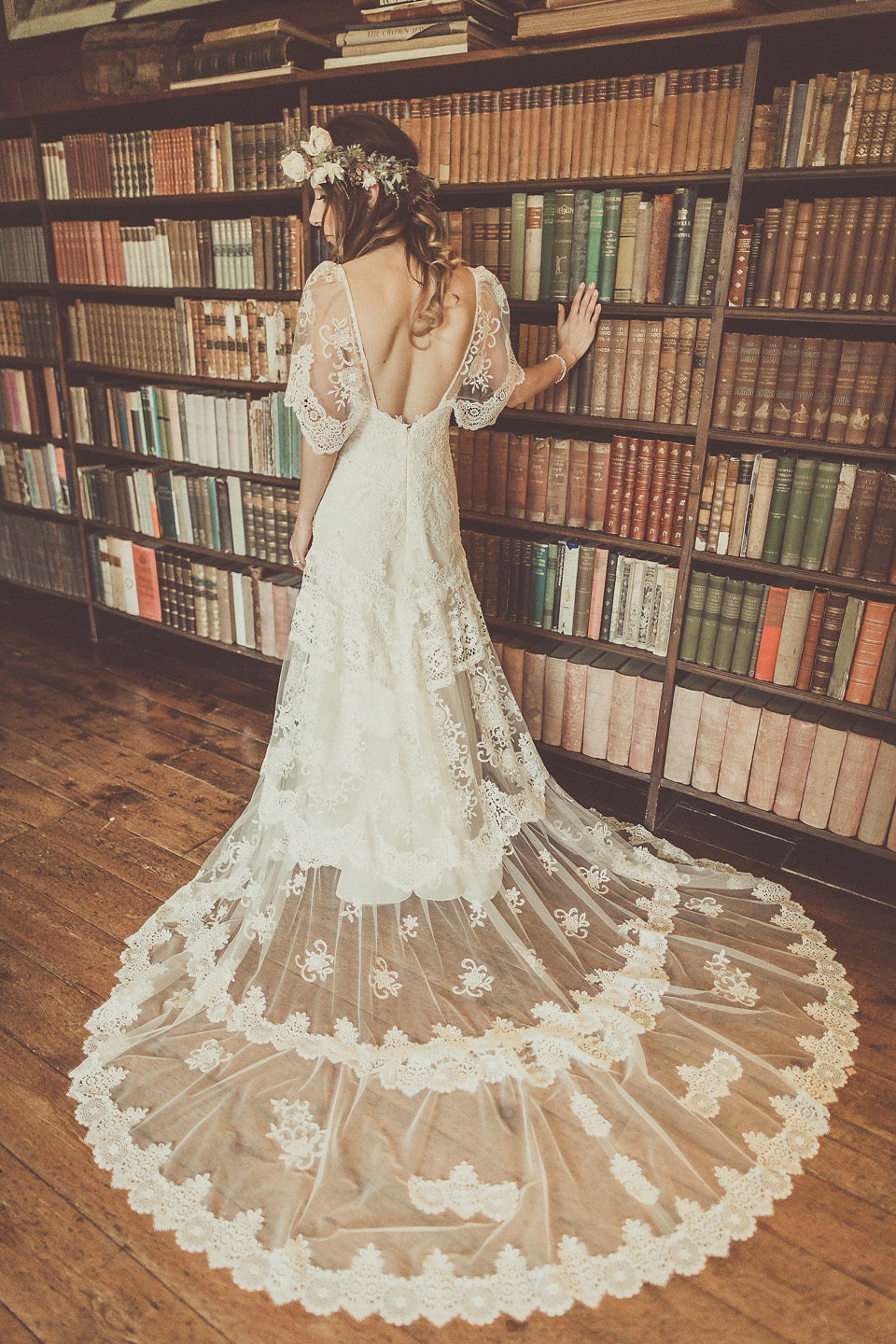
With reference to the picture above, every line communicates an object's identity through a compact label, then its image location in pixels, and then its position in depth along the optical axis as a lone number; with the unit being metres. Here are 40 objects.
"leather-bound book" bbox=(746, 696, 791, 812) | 2.30
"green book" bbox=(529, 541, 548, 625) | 2.55
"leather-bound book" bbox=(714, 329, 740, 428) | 2.11
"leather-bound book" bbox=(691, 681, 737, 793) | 2.38
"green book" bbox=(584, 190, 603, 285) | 2.18
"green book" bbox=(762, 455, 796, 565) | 2.14
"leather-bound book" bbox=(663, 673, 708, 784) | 2.42
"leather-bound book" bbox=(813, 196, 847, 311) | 1.93
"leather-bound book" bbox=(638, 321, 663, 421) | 2.22
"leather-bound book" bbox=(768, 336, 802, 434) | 2.06
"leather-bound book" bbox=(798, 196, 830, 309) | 1.94
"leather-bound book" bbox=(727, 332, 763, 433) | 2.09
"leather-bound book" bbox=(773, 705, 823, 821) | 2.27
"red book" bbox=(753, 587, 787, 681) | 2.23
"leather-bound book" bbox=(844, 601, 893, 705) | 2.11
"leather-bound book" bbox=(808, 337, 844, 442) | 2.01
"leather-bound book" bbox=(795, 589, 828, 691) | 2.19
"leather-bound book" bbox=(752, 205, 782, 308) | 2.00
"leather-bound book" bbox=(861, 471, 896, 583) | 2.03
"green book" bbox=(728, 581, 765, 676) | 2.26
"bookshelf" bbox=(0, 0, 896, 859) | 1.94
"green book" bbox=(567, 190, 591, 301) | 2.20
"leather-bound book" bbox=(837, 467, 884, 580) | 2.04
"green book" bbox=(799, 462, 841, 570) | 2.09
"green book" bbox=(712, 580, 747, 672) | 2.28
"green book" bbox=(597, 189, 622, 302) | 2.16
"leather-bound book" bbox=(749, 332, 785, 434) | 2.07
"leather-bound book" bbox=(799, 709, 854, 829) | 2.23
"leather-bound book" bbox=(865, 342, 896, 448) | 1.96
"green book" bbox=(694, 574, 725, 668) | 2.30
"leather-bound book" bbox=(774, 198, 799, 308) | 1.97
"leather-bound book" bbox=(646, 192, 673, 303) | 2.11
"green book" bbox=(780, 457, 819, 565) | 2.12
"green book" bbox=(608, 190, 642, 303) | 2.15
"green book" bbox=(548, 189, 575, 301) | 2.22
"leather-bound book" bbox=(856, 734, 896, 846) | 2.17
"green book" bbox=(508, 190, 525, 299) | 2.28
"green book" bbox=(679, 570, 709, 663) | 2.32
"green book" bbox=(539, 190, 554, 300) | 2.25
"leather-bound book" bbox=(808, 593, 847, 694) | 2.17
